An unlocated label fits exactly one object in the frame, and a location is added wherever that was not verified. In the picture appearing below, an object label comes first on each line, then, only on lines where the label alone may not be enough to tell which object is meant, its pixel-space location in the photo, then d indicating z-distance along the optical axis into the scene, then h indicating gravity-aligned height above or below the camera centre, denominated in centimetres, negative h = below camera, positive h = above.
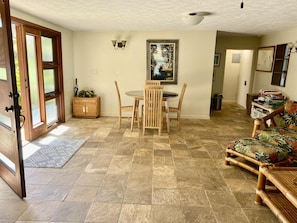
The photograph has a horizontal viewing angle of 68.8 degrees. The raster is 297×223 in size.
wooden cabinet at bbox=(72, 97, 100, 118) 530 -97
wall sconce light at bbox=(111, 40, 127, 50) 520 +57
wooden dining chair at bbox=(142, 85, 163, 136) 398 -72
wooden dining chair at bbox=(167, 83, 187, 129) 449 -85
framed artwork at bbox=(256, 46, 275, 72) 551 +36
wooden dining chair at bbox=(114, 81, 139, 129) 460 -86
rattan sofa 259 -92
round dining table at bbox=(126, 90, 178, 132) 431 -54
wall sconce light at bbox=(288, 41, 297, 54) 445 +54
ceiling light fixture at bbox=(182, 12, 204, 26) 338 +81
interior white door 678 -13
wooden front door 181 -47
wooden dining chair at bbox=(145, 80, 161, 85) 507 -31
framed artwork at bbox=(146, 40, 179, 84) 525 +22
